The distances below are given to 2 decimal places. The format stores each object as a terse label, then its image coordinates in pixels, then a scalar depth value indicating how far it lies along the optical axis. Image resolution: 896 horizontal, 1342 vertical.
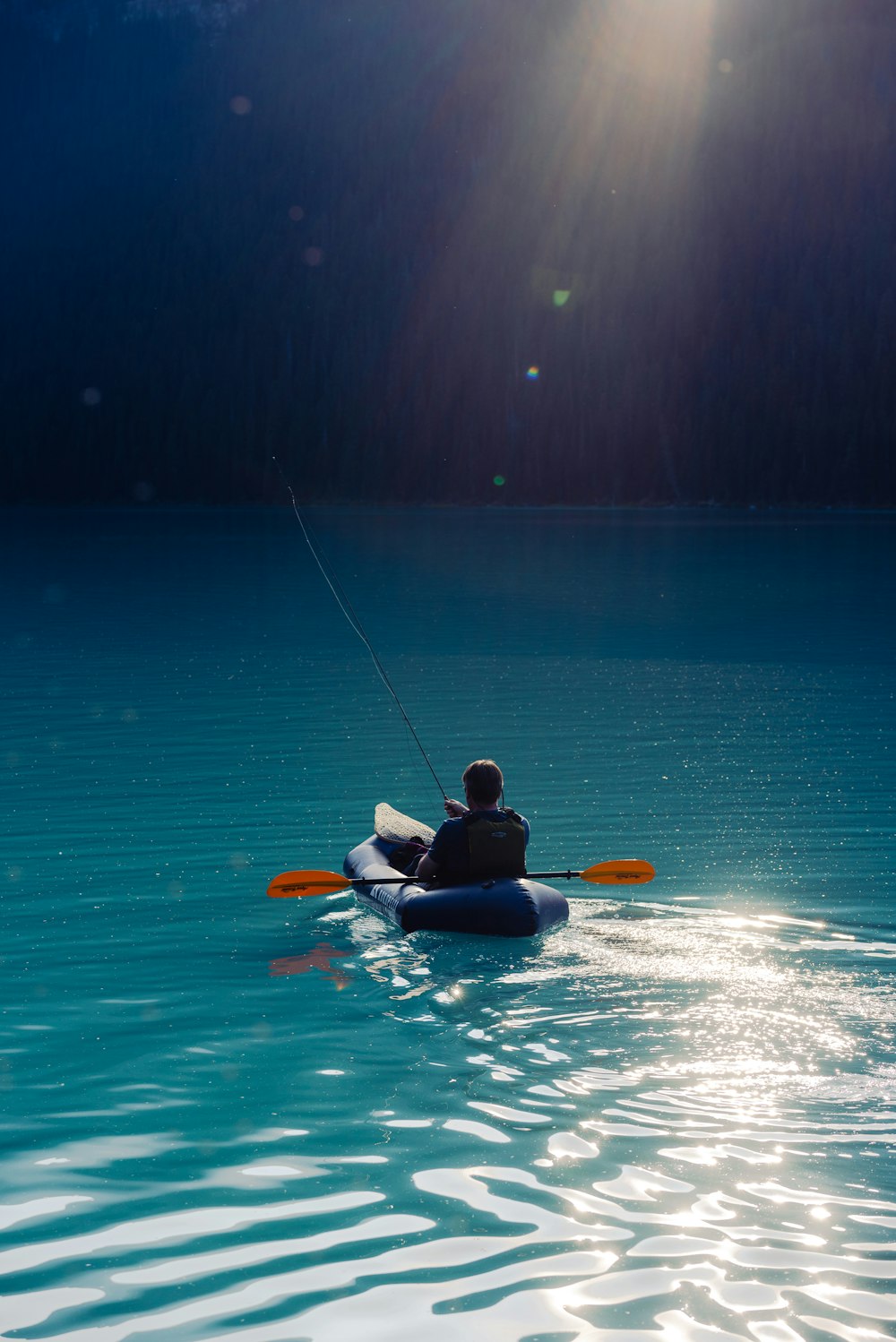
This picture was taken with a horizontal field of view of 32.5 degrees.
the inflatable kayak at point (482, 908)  8.17
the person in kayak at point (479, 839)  8.37
